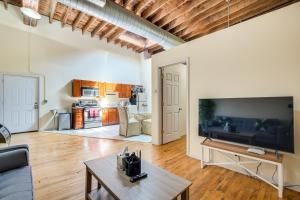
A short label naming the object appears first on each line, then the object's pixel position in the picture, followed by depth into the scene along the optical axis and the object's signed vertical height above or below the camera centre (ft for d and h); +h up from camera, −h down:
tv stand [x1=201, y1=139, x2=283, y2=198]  6.42 -2.57
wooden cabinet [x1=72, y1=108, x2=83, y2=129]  20.48 -2.31
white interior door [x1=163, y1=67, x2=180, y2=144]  14.06 -0.41
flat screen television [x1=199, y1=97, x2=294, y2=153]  6.59 -1.01
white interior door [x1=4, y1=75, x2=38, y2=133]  17.28 -0.27
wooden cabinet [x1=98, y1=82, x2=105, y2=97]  23.09 +1.80
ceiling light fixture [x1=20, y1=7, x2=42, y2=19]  12.18 +7.24
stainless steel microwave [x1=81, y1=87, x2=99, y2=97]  21.41 +1.27
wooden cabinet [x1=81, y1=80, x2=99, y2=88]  21.54 +2.45
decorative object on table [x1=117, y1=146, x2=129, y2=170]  5.62 -2.18
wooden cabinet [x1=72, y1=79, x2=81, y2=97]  20.79 +1.73
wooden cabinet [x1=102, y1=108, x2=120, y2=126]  23.45 -2.47
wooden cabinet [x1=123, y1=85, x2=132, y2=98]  26.12 +1.76
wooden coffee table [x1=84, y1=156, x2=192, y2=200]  4.23 -2.56
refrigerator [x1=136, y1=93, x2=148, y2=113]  26.73 -0.40
